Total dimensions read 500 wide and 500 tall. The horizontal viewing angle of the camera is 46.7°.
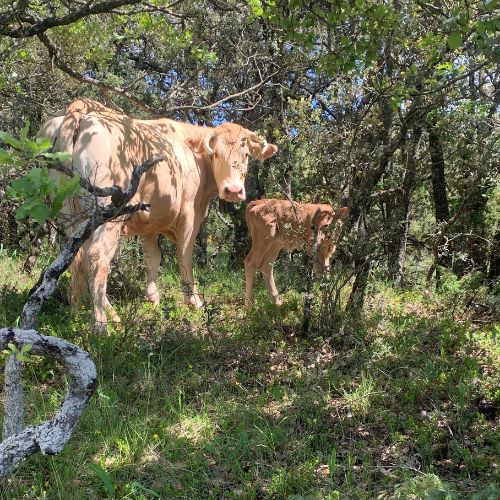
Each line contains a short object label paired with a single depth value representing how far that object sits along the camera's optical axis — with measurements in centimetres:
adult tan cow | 561
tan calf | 618
